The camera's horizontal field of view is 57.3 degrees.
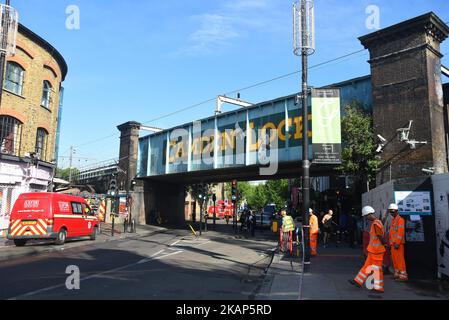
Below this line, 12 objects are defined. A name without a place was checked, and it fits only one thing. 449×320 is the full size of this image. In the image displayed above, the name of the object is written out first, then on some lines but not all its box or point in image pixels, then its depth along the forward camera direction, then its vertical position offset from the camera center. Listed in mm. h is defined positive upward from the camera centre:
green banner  12211 +2709
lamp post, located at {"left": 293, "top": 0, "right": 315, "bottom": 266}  11727 +5142
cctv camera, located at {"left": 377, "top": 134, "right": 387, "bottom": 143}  17750 +3261
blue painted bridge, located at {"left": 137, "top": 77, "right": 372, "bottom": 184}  21781 +4378
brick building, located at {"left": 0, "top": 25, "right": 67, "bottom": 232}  22312 +5283
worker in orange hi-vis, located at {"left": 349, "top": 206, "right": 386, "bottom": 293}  8023 -928
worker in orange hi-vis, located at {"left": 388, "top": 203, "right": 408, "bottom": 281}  9102 -660
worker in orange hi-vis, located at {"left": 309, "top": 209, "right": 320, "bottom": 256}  14734 -738
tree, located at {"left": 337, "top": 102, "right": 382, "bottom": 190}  17625 +2797
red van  16875 -320
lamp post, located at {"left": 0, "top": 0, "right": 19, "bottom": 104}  15289 +6729
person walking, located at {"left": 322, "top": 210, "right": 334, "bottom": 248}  18672 -656
